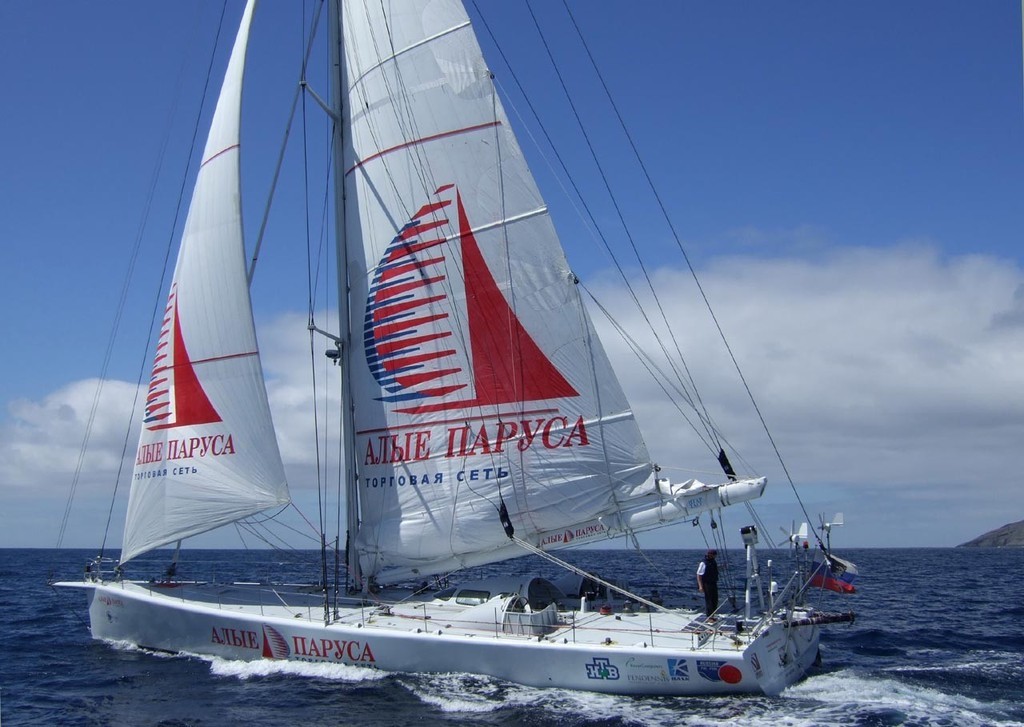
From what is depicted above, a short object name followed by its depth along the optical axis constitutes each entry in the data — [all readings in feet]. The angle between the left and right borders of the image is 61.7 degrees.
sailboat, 51.57
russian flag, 45.21
